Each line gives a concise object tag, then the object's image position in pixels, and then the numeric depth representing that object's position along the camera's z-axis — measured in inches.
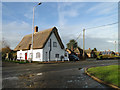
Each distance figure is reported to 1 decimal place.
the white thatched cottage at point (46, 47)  863.7
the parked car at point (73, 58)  1037.0
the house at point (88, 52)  2016.6
